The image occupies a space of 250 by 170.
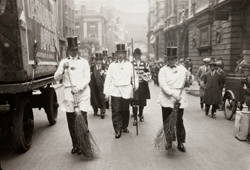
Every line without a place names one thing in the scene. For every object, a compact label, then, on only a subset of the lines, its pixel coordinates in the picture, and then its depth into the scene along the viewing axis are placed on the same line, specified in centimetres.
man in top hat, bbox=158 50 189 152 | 549
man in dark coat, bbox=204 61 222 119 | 905
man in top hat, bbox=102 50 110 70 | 1328
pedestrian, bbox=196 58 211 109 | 1002
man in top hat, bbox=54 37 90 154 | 532
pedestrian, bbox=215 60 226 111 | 937
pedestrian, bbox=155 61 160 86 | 2368
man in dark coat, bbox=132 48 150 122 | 845
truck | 487
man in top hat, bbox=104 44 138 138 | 692
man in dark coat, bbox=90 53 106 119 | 927
